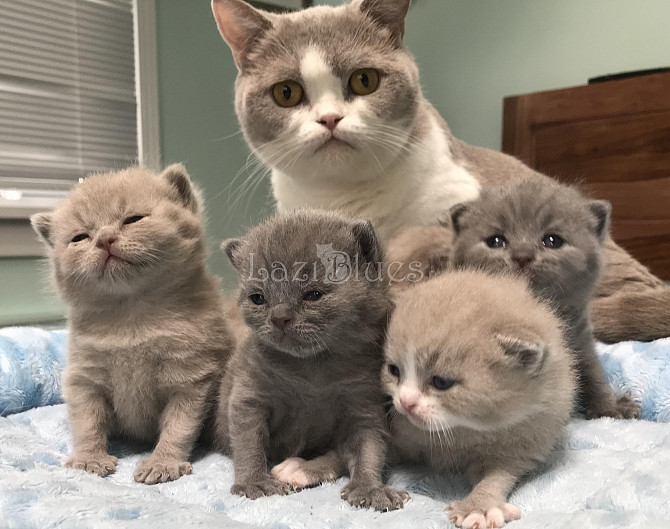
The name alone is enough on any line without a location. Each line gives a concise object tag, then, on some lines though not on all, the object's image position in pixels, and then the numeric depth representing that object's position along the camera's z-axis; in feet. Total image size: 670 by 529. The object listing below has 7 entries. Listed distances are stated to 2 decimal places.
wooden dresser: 1.59
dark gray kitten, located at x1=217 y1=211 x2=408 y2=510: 0.67
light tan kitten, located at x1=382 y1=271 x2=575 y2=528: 0.62
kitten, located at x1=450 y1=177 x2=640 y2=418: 0.79
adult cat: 0.99
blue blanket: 0.57
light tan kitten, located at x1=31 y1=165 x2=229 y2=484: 0.78
